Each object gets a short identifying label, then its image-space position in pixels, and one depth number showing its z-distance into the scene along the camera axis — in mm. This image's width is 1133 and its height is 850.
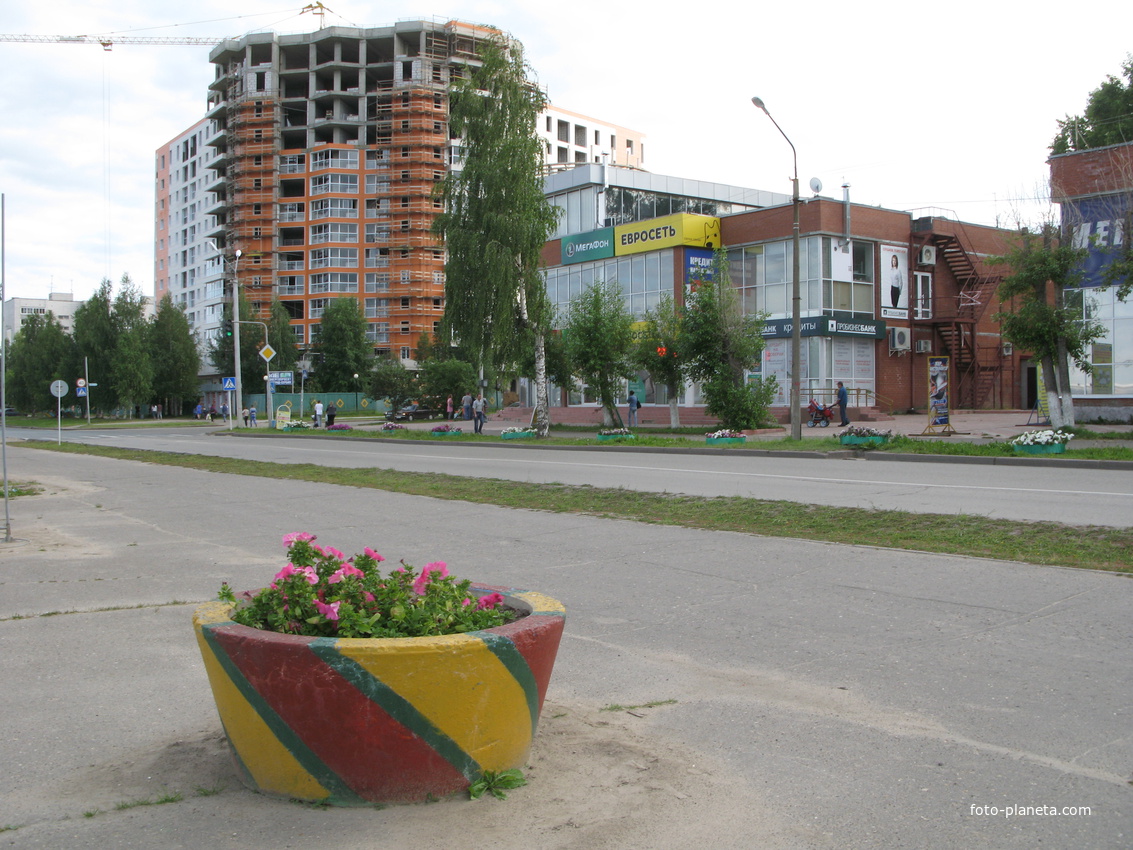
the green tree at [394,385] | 60516
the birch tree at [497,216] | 31984
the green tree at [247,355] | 89312
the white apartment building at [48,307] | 166875
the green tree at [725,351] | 31109
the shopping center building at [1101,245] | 27641
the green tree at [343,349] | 88375
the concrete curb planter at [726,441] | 26422
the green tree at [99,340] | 83688
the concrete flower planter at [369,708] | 3250
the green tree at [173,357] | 87312
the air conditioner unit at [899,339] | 41312
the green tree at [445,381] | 59719
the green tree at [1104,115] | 43250
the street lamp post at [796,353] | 25812
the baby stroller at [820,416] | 35906
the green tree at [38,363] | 89500
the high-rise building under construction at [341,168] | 96438
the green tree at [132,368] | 80125
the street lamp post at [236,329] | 50062
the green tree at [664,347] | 33281
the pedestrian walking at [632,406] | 39262
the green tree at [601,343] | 33812
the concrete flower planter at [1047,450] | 18891
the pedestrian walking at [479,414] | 38562
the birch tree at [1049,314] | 24781
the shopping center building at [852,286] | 39438
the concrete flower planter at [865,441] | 22219
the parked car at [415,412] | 58206
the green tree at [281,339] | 86625
